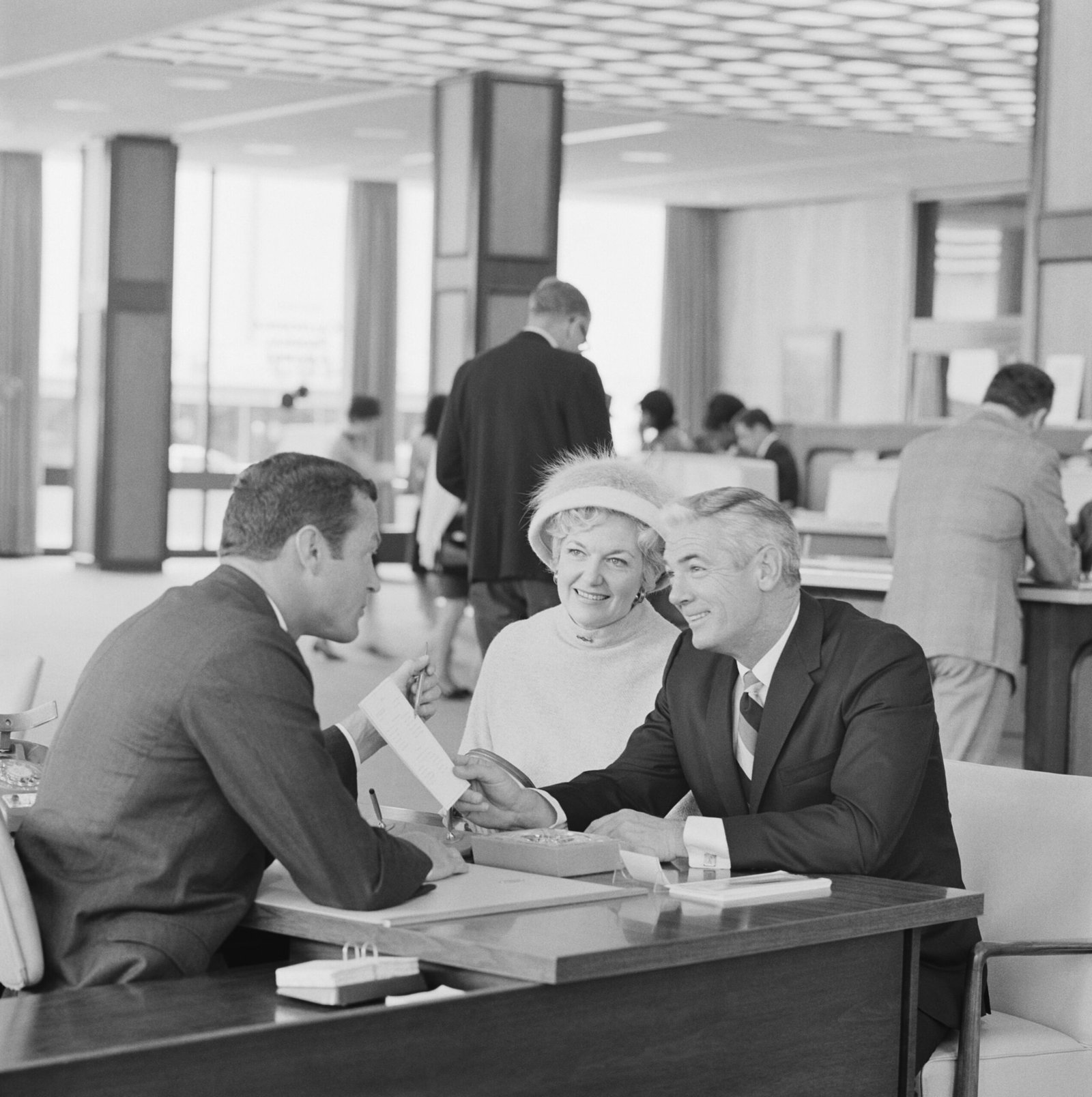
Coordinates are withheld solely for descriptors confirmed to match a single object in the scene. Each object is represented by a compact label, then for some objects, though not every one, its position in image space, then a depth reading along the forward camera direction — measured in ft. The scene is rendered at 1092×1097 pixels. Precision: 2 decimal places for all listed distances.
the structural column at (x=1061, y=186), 27.27
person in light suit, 20.85
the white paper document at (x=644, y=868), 8.73
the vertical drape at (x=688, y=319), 71.10
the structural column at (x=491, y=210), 36.73
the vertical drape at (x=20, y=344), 61.62
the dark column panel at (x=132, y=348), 56.95
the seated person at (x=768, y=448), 40.83
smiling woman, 11.91
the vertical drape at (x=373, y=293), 66.13
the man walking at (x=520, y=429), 23.07
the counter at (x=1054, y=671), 21.98
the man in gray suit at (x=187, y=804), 7.68
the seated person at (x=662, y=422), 36.68
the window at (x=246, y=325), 65.41
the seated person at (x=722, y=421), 45.11
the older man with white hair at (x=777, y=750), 9.12
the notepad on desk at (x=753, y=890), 8.14
